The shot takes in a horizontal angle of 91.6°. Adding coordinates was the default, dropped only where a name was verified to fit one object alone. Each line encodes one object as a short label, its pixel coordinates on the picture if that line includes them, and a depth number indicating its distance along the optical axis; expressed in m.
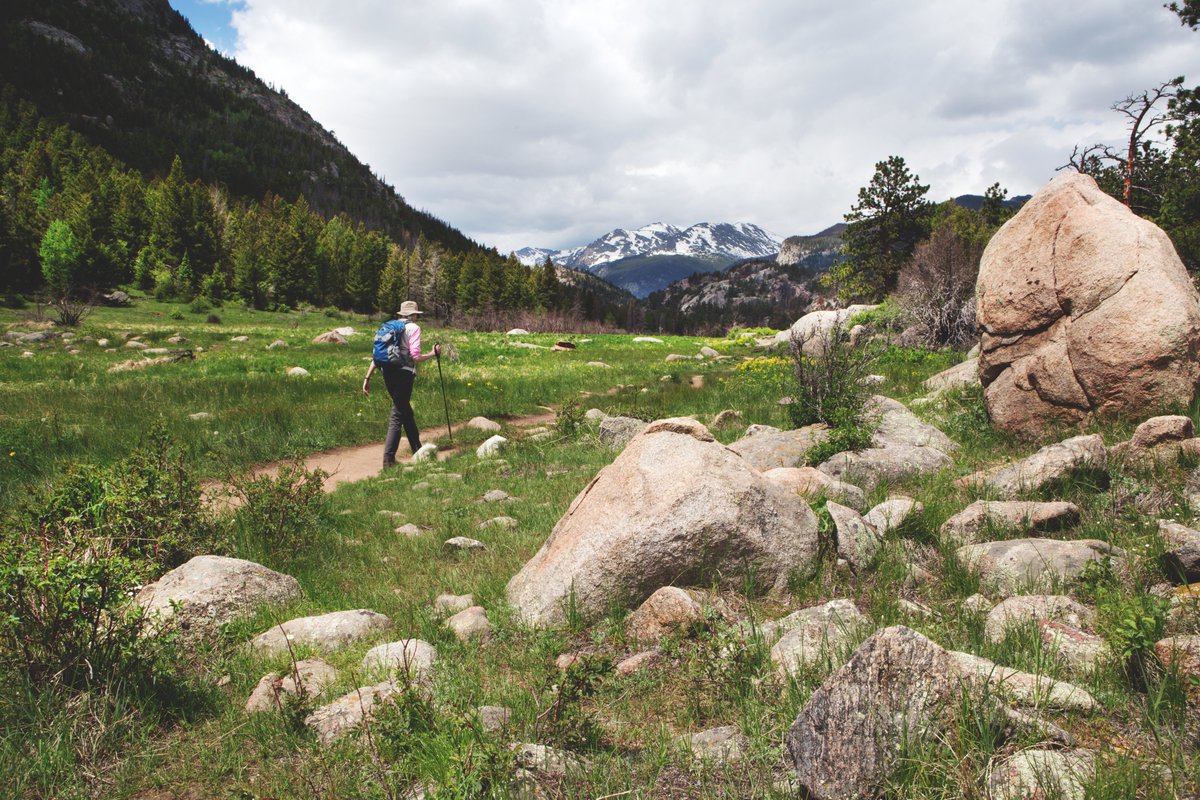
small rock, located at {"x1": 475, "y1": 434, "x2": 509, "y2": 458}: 11.22
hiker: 11.05
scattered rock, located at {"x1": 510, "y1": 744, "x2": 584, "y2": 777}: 2.47
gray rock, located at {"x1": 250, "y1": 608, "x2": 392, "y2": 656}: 4.01
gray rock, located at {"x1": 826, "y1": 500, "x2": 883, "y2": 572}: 4.73
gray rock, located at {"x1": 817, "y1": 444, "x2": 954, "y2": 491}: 7.19
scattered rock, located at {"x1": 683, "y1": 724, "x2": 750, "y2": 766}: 2.60
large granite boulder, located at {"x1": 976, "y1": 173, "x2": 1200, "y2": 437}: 7.44
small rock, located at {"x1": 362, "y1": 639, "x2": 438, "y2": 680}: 3.51
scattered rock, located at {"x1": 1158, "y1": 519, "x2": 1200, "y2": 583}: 3.69
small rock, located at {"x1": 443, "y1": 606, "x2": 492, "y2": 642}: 4.14
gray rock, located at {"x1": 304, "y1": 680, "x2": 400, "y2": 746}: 2.97
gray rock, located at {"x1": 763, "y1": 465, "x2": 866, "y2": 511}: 6.03
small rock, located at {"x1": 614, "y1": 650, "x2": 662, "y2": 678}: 3.45
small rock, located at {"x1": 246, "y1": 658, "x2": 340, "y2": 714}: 3.16
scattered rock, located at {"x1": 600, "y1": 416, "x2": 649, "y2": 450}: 11.35
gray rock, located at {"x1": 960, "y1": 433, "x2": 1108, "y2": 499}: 5.77
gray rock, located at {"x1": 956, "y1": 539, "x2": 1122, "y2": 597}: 4.02
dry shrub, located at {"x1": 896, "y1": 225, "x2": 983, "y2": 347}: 23.22
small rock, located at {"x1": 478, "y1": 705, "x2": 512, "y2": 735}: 2.85
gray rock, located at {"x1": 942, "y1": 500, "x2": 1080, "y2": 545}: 5.00
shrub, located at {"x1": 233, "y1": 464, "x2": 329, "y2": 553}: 6.30
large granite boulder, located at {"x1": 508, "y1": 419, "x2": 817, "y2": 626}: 4.29
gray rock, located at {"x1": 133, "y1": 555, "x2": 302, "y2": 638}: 4.20
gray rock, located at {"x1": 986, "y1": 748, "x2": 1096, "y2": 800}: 2.01
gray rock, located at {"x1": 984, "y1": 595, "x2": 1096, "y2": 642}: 3.34
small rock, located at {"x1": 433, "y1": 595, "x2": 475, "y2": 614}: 4.68
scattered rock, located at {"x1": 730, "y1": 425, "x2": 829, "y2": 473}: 8.45
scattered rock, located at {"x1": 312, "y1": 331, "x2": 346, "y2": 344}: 32.59
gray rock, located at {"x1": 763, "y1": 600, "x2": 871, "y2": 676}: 3.17
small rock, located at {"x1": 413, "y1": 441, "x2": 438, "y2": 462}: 11.35
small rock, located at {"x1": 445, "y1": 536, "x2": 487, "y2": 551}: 6.15
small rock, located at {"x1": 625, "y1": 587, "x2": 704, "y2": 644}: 3.75
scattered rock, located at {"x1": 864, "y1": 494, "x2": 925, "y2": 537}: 5.26
